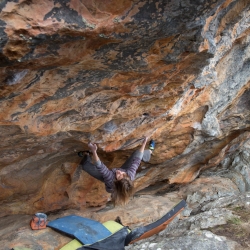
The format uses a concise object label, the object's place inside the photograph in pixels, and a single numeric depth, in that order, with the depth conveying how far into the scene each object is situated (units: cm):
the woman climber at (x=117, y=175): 420
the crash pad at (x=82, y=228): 456
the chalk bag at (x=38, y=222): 480
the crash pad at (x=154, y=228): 480
